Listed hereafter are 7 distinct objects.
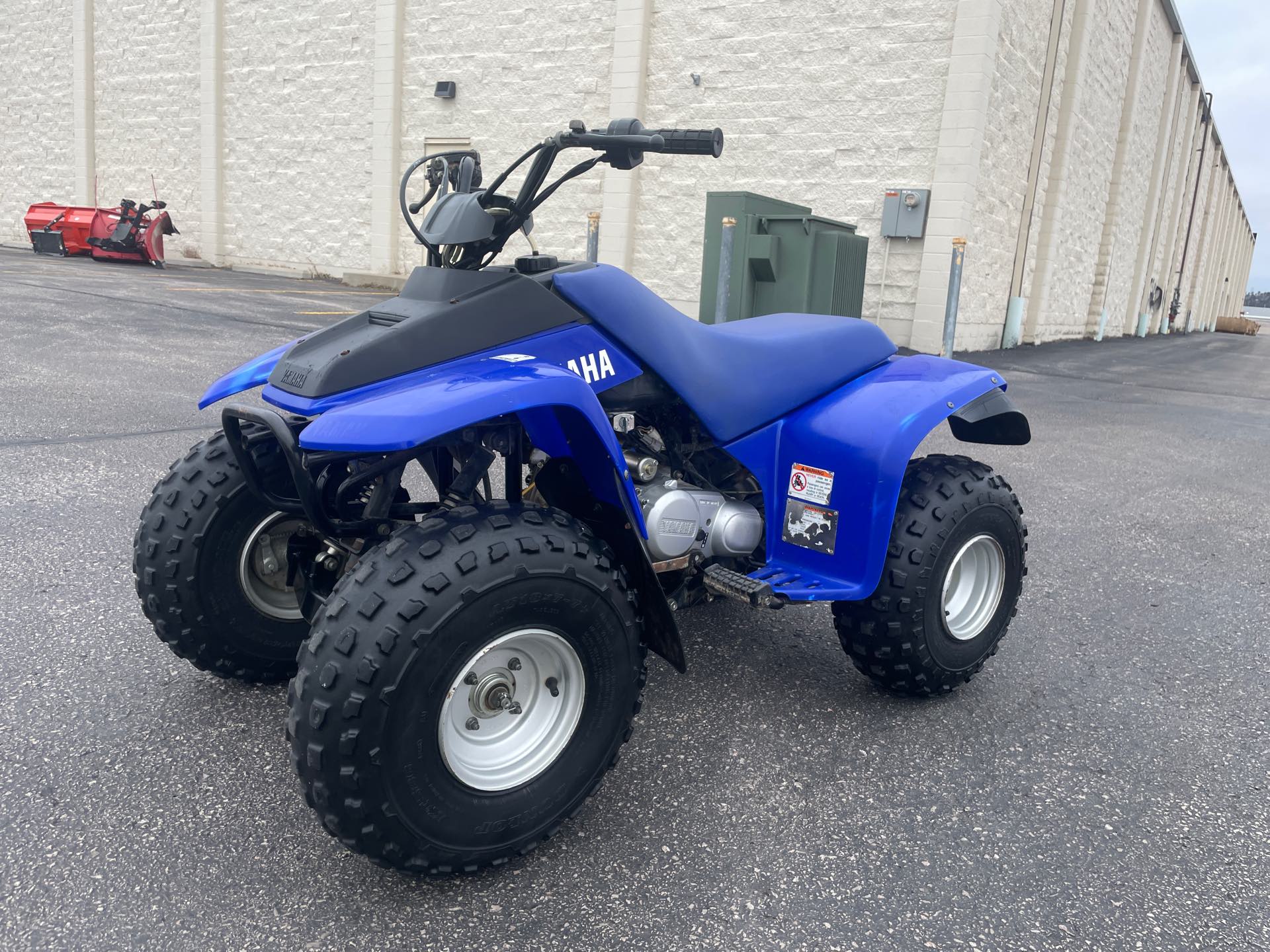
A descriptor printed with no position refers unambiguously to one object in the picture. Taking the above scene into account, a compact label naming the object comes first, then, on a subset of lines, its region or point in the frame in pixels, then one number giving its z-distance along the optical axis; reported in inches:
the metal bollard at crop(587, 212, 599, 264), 467.5
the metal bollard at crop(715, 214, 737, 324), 393.7
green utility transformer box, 391.9
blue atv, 76.3
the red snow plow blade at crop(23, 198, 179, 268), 768.3
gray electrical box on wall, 519.8
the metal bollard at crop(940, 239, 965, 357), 470.3
